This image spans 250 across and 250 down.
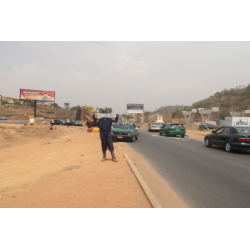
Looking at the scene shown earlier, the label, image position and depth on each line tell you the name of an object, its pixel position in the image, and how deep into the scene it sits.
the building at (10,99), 108.60
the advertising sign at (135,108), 61.12
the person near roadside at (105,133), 8.34
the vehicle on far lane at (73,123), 48.00
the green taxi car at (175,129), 22.89
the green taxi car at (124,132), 16.89
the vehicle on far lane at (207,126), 39.41
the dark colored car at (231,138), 11.77
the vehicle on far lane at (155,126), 32.86
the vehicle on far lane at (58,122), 49.47
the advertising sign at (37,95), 59.88
